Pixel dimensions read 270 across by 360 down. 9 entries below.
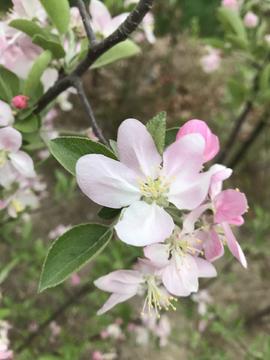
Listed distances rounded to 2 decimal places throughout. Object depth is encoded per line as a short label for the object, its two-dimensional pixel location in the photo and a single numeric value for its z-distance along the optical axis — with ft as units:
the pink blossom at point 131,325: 1.50
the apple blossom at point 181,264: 0.34
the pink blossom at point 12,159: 0.45
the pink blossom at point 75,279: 1.72
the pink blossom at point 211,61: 1.82
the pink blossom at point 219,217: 0.34
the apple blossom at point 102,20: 0.53
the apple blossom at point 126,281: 0.39
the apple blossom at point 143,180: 0.32
